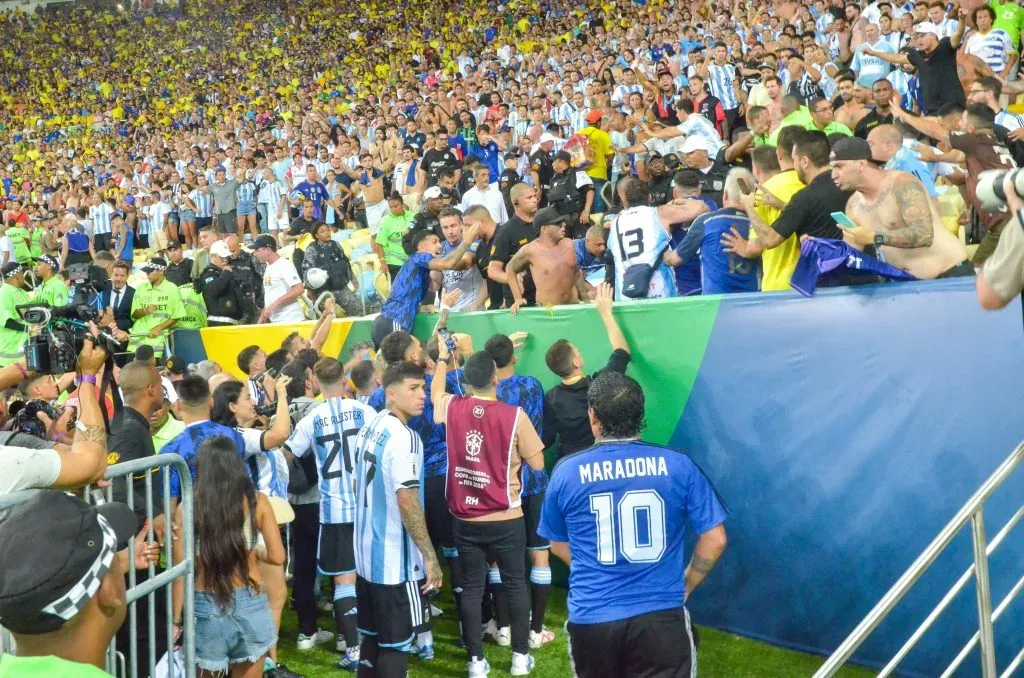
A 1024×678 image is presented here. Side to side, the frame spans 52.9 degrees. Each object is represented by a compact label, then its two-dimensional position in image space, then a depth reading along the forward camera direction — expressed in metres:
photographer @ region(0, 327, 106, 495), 2.93
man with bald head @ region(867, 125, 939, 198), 6.23
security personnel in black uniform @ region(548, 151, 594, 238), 11.13
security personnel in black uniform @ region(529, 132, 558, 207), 12.42
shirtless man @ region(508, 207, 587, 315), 7.61
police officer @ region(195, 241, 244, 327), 12.14
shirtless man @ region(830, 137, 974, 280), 5.10
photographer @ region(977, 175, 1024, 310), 2.62
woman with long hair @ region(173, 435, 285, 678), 4.47
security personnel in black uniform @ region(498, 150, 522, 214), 12.87
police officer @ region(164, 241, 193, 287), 14.20
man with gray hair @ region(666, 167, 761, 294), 6.48
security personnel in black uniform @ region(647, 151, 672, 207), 9.56
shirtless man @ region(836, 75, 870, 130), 9.70
